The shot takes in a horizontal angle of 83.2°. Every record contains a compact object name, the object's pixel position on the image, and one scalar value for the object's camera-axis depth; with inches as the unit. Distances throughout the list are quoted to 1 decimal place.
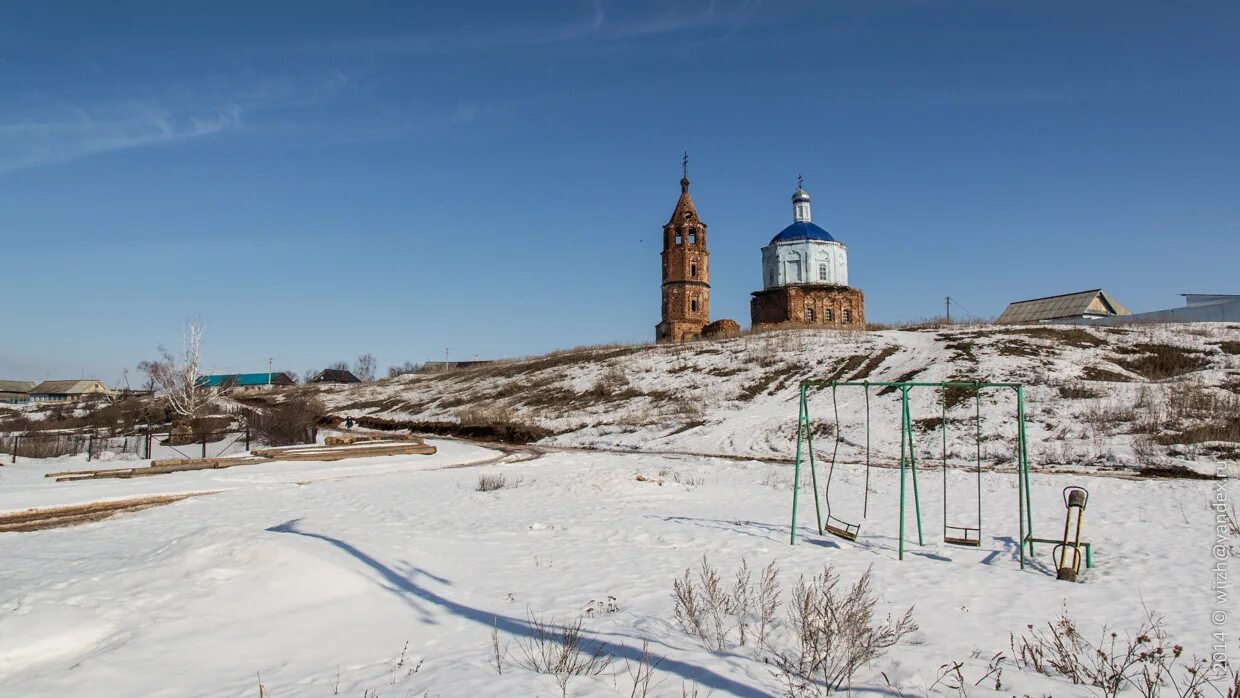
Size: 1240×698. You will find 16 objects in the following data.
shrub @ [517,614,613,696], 220.4
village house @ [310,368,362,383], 4190.5
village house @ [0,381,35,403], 4157.5
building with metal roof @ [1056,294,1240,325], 1624.0
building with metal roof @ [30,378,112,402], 4148.6
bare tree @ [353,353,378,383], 6060.0
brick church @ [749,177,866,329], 2095.2
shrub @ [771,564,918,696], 222.8
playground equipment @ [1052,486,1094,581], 337.1
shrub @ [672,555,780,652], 263.7
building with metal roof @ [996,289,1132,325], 2092.8
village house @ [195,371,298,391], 3934.5
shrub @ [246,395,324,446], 1248.2
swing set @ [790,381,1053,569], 392.2
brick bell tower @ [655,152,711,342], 2272.4
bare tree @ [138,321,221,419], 1392.7
